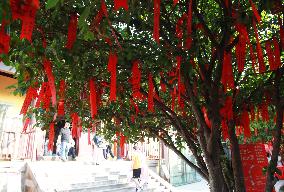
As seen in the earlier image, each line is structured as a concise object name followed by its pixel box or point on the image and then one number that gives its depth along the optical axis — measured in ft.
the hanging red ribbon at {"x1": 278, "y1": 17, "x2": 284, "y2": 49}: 13.16
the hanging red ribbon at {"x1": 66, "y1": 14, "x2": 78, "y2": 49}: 9.93
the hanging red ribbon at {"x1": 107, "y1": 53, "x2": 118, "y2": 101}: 10.82
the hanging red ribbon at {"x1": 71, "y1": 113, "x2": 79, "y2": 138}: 18.20
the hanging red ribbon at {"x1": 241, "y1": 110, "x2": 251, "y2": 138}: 15.94
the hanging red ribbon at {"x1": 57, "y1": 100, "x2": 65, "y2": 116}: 16.17
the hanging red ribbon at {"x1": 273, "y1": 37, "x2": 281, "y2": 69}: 12.92
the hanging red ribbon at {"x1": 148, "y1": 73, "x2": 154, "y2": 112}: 13.44
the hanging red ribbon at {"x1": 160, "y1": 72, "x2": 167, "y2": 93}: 15.40
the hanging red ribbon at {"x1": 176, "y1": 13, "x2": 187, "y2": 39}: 12.92
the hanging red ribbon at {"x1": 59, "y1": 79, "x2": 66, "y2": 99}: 14.48
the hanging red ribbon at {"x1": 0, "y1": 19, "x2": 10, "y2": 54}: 5.91
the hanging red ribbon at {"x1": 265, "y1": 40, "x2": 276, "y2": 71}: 13.09
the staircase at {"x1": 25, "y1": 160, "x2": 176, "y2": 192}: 28.02
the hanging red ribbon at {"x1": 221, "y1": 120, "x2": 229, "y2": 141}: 15.35
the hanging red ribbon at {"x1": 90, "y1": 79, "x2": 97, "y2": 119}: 12.91
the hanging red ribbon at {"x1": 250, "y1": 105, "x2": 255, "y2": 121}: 16.80
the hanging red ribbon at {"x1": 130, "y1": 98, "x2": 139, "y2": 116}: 17.92
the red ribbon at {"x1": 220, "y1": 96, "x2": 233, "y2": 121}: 14.51
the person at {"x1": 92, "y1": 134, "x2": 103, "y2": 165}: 45.79
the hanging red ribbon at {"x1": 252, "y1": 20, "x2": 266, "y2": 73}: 11.12
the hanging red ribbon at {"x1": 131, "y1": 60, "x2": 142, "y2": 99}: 12.24
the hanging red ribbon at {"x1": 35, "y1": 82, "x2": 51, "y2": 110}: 13.29
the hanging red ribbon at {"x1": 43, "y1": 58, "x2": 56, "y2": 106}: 9.03
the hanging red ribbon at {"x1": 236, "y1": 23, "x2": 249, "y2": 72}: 11.37
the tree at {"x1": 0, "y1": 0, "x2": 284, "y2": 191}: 11.16
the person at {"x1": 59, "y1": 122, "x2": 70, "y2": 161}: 41.29
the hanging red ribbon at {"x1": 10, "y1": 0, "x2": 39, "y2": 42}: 5.44
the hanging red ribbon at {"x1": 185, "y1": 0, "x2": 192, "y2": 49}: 11.36
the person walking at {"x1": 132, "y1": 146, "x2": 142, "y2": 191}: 37.01
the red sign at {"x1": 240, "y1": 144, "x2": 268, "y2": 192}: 15.67
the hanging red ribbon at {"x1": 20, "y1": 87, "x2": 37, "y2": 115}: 12.37
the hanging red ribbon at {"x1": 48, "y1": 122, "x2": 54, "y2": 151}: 18.72
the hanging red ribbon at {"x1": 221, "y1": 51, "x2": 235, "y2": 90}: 12.69
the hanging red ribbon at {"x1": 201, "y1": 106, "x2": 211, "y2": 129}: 15.03
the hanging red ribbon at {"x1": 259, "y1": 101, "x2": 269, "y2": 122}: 16.88
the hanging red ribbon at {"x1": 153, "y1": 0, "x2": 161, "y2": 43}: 8.83
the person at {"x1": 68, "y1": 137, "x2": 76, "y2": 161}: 47.78
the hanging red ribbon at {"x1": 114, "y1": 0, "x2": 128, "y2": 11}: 7.51
